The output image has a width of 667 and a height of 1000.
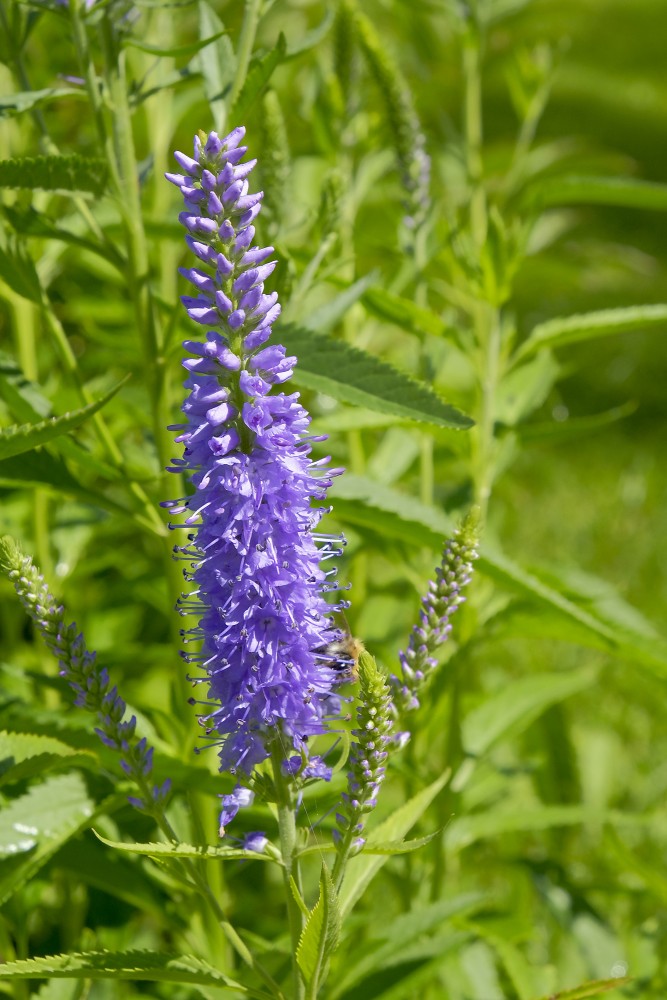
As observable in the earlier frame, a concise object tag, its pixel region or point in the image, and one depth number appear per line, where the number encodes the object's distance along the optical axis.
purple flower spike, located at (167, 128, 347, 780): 0.69
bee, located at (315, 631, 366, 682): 0.73
